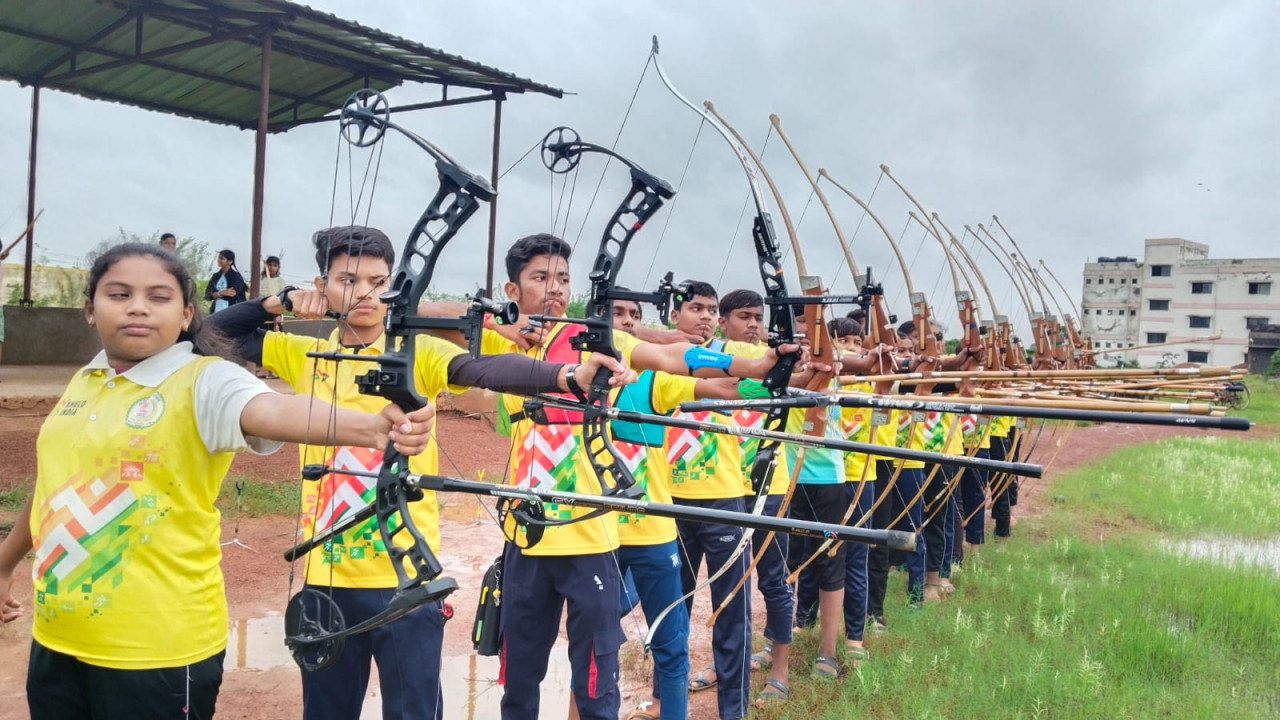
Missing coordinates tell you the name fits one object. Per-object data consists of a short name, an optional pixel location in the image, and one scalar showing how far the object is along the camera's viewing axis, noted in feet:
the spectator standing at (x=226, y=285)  29.99
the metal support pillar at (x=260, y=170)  25.44
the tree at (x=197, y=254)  44.47
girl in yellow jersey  6.63
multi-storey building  139.33
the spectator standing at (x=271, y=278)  32.81
